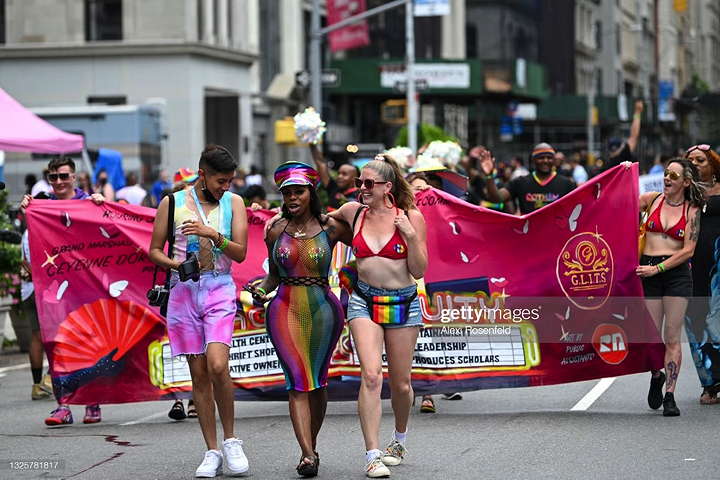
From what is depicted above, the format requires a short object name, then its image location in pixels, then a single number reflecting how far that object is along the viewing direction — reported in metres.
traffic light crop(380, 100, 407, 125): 38.75
